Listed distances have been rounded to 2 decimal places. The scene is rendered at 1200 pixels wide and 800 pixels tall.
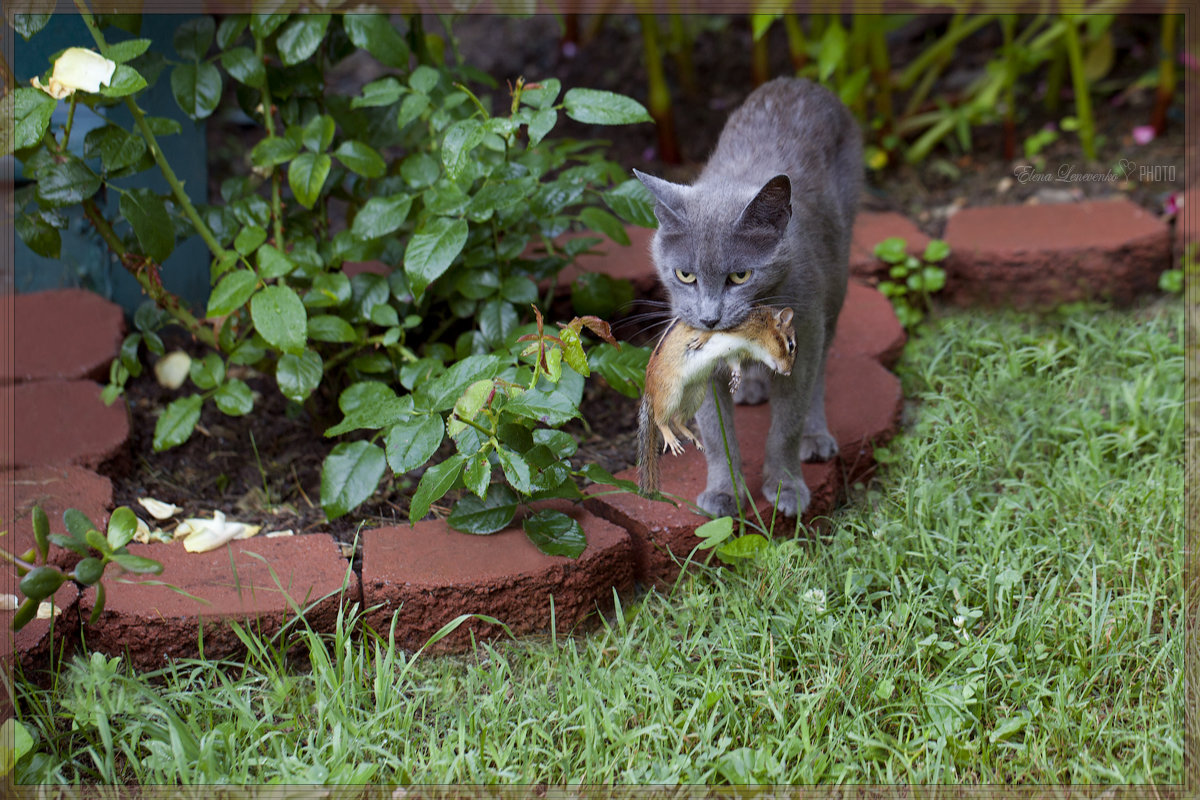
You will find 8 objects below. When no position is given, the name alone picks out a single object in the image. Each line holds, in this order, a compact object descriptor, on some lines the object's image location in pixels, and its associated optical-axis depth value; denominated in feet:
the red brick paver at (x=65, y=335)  9.10
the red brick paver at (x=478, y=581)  6.96
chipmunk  6.43
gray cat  6.71
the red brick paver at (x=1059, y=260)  10.93
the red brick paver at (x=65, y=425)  8.12
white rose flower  6.63
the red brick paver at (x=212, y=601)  6.72
